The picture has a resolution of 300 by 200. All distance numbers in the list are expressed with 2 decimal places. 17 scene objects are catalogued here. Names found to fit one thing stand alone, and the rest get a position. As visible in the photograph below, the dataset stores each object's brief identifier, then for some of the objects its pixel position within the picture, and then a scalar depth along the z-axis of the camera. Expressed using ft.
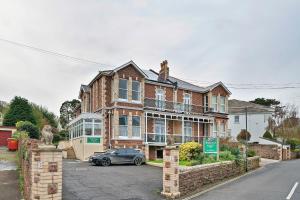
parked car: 51.96
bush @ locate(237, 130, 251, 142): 110.72
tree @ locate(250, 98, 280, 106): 170.41
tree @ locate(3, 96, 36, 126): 83.33
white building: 122.56
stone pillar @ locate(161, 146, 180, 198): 28.70
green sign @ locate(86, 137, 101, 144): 64.18
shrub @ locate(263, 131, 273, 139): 114.75
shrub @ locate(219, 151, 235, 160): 48.04
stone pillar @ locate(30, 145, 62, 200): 18.89
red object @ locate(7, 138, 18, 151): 58.37
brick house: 65.75
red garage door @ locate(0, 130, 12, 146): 77.90
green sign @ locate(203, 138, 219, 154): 45.98
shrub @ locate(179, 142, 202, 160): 49.56
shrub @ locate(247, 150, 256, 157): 63.17
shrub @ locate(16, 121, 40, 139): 59.01
